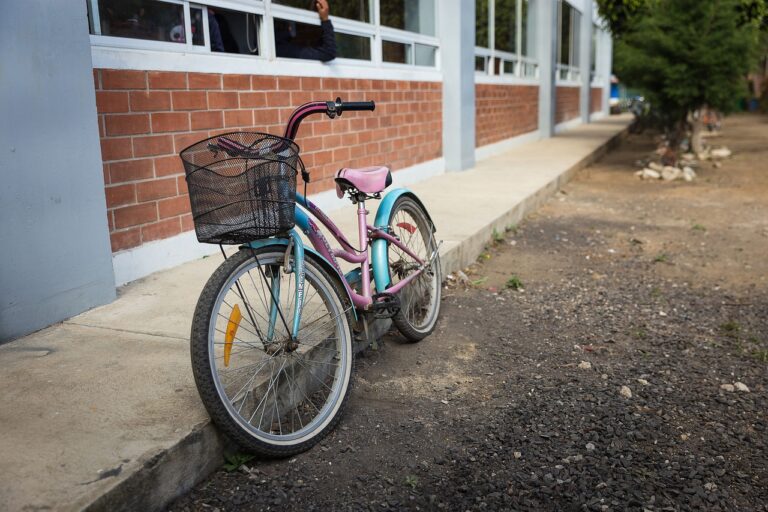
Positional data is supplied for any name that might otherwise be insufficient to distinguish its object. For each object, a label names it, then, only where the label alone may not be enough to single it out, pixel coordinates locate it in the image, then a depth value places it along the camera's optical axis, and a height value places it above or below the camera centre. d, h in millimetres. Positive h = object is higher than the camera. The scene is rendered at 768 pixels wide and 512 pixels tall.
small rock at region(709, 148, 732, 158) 12664 -841
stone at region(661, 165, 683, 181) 10352 -965
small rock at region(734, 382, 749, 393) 3152 -1243
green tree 9789 +722
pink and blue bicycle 2236 -662
